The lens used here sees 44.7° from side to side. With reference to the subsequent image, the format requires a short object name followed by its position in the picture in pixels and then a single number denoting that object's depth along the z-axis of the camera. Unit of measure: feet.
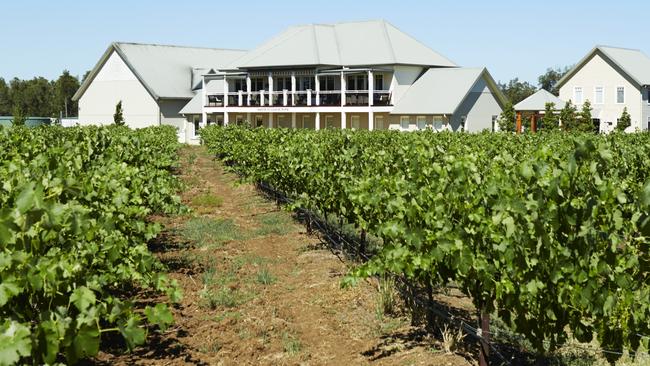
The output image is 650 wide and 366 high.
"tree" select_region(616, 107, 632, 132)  175.01
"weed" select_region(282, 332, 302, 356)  26.07
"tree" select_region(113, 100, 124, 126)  200.55
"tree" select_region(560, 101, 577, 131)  164.96
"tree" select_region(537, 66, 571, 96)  485.15
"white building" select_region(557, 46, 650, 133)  184.55
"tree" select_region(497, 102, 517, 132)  165.68
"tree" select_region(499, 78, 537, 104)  402.21
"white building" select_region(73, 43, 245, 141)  213.87
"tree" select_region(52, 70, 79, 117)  411.54
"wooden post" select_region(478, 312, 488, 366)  21.57
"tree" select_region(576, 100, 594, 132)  156.46
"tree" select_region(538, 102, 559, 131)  164.86
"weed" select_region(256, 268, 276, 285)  36.11
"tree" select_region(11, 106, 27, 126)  200.64
